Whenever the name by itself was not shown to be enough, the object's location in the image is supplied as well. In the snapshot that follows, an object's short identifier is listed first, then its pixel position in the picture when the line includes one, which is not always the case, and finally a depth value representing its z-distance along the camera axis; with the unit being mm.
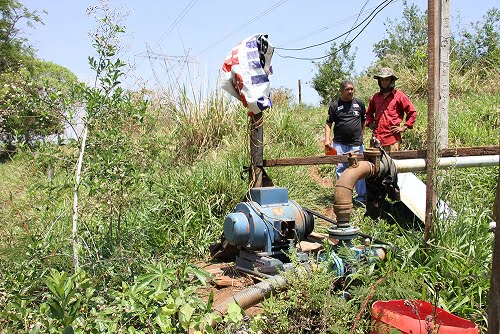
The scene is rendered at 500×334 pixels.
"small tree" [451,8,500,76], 12766
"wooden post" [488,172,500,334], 1431
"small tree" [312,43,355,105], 22062
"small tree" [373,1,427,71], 12820
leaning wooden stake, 3256
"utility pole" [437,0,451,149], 5934
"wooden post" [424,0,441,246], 3680
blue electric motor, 4230
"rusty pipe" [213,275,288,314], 3215
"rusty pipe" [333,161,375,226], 3698
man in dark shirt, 6770
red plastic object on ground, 2609
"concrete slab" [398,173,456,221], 5238
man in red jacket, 6332
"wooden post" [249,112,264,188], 4969
